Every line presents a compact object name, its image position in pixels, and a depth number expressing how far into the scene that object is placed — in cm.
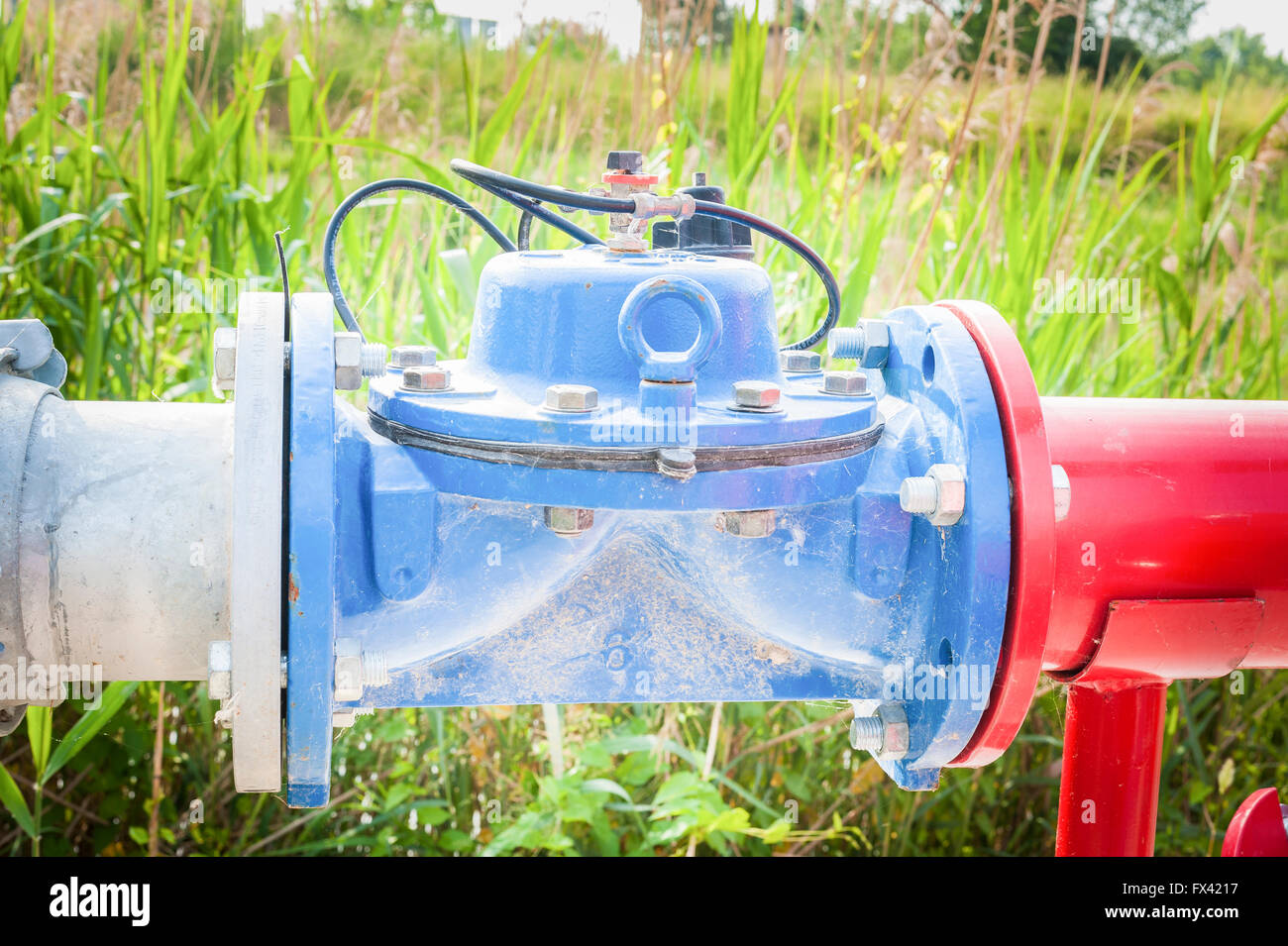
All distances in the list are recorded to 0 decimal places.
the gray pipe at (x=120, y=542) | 92
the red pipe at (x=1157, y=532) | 103
